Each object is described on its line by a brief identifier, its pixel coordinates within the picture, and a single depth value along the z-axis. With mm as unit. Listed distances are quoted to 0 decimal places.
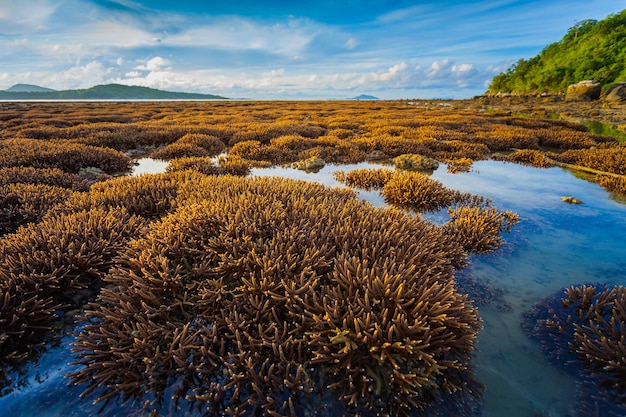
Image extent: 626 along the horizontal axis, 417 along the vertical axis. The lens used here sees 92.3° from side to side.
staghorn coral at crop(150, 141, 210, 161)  12266
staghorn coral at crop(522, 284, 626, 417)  2316
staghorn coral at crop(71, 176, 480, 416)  2311
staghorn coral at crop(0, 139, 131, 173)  8906
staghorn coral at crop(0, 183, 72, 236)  5098
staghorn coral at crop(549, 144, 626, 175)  9500
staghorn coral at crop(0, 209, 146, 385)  2768
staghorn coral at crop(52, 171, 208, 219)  5262
